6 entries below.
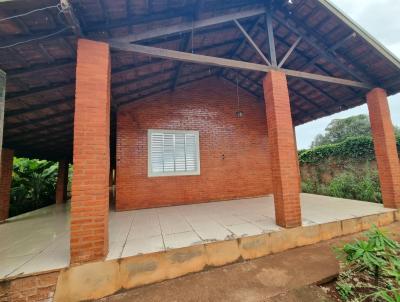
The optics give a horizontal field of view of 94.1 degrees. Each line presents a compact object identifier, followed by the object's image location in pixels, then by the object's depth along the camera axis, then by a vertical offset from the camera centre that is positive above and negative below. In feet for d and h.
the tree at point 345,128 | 66.35 +13.19
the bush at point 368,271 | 7.97 -5.31
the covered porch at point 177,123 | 8.99 +4.63
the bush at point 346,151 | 29.17 +2.12
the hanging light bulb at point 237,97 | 25.36 +9.77
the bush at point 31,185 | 27.53 -1.15
